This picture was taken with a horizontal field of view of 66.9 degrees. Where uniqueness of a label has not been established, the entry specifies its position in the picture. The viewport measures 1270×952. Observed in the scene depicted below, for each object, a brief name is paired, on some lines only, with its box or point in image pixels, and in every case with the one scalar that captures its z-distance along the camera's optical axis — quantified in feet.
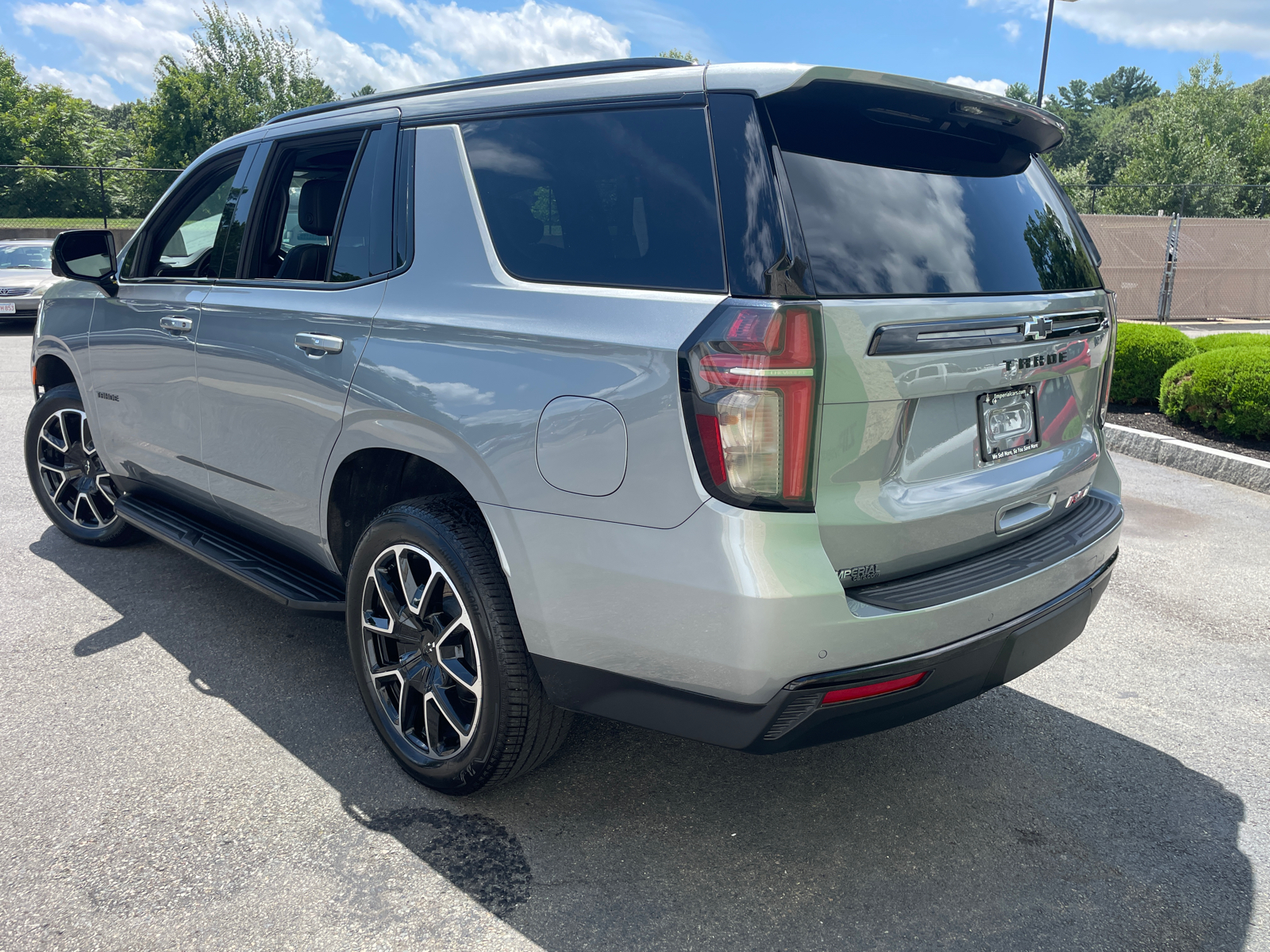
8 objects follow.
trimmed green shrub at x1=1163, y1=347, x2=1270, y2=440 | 24.34
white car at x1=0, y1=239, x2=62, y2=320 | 49.52
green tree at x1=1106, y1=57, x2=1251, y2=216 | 109.60
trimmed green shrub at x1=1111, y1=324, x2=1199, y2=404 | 29.73
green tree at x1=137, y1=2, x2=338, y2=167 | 149.07
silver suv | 6.86
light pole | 67.87
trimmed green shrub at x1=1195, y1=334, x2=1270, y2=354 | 28.61
